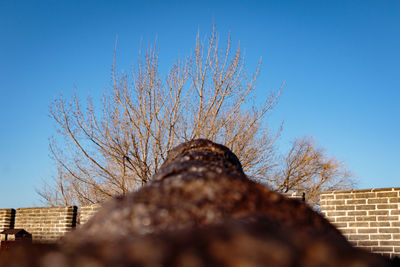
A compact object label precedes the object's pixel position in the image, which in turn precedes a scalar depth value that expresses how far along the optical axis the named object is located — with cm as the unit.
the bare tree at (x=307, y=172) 2575
